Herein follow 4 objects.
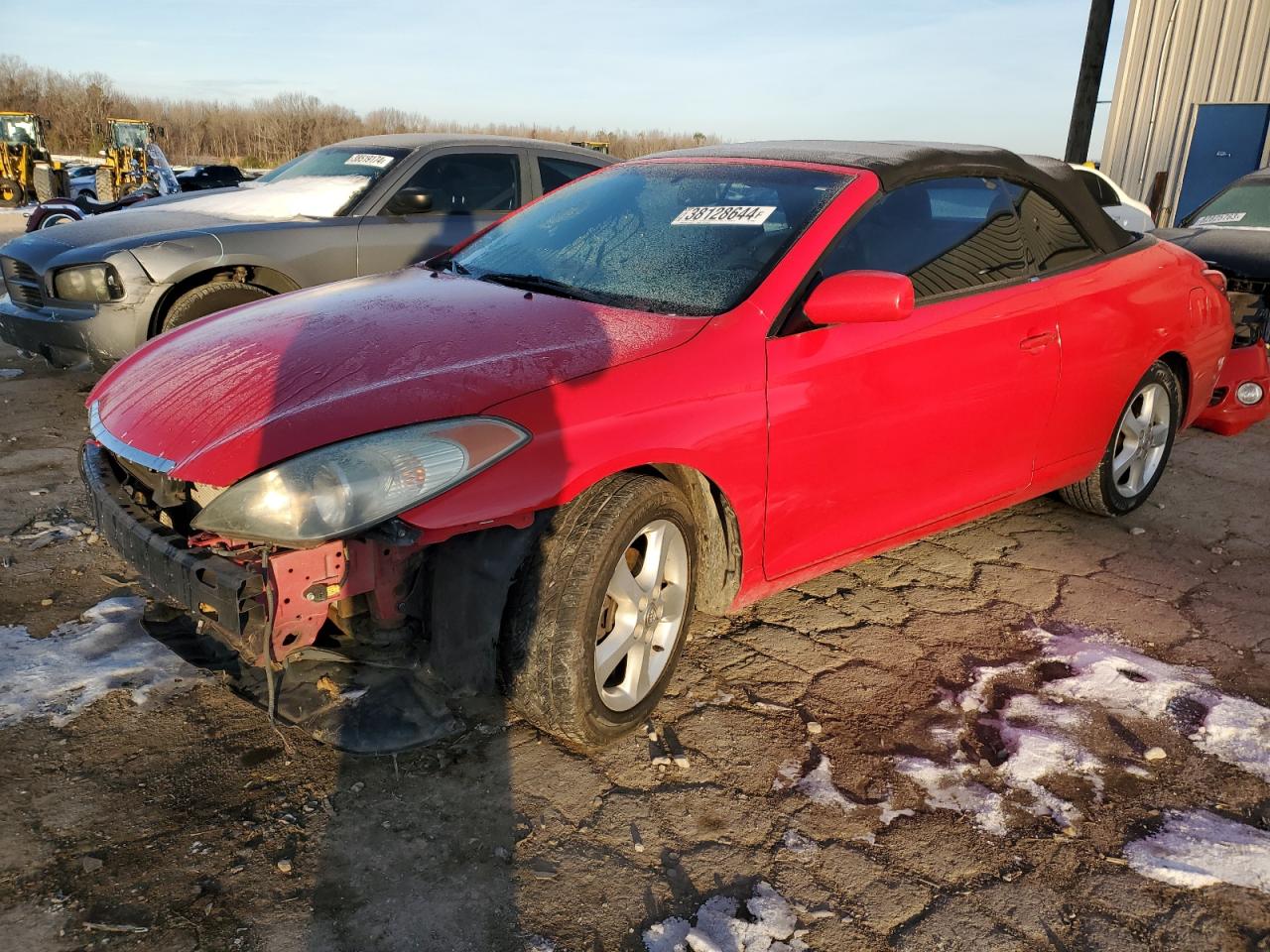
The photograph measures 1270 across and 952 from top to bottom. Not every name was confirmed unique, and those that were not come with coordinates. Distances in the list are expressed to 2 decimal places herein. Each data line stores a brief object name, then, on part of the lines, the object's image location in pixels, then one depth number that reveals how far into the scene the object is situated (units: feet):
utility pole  41.65
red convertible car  7.35
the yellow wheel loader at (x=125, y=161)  62.54
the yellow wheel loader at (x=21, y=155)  69.67
